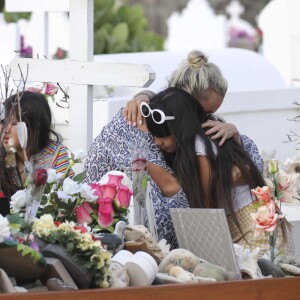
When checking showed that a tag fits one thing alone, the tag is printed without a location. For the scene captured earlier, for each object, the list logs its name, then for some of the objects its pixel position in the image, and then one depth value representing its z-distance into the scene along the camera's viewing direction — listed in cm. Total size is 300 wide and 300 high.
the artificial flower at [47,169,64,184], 771
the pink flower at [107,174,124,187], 771
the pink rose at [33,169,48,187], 694
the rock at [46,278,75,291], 642
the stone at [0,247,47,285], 648
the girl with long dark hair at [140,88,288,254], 858
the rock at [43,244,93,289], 660
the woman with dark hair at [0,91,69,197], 904
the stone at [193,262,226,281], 706
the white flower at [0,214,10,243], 641
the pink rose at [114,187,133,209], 764
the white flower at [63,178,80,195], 746
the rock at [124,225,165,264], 741
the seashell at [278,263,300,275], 750
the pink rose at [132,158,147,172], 793
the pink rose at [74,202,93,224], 757
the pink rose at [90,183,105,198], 768
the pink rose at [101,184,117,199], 766
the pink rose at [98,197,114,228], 755
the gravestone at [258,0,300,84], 1748
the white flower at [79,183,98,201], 750
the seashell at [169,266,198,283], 689
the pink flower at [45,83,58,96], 1209
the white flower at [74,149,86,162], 798
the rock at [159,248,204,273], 726
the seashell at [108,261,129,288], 670
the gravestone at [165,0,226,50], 2728
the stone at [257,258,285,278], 747
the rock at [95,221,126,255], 721
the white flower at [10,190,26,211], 745
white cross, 993
